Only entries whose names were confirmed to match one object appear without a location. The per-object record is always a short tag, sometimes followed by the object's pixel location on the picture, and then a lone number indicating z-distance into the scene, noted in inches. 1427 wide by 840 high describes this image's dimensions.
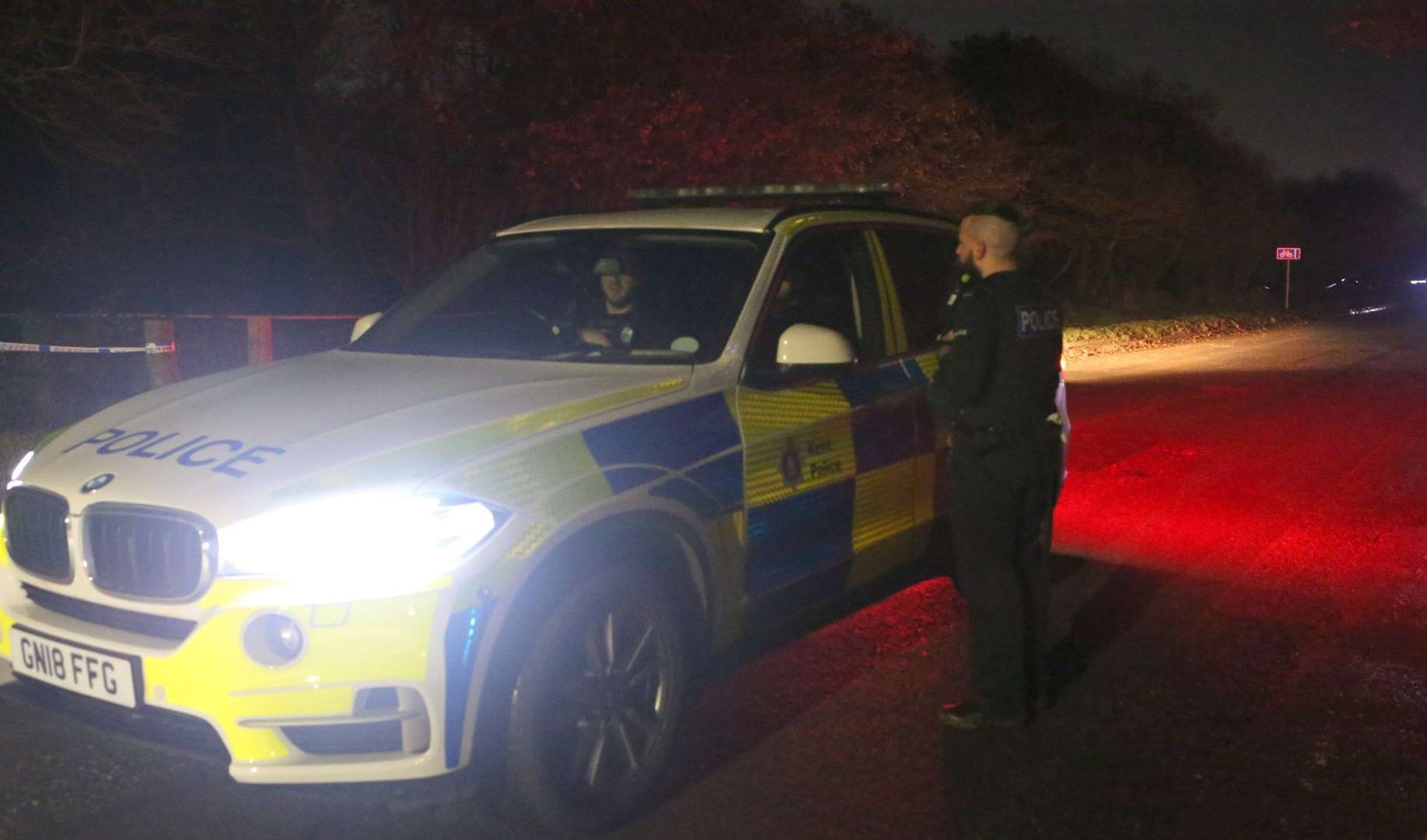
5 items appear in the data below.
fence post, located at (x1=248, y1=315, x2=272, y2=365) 435.2
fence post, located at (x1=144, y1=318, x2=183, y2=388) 415.5
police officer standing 177.3
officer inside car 190.7
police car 132.0
